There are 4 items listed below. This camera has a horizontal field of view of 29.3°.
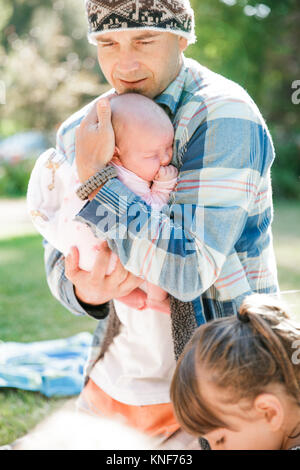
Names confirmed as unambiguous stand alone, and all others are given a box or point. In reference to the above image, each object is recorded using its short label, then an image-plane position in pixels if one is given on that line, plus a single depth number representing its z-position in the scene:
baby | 1.99
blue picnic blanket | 3.52
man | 1.87
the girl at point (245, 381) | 1.62
